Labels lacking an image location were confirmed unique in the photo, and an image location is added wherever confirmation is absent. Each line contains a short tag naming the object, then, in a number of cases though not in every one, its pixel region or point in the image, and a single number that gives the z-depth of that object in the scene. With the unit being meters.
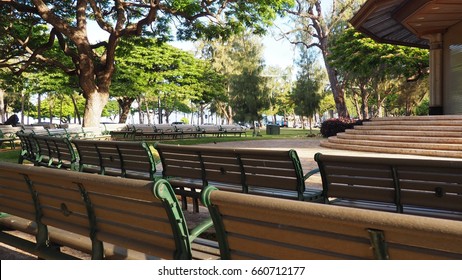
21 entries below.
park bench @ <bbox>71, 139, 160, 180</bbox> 5.78
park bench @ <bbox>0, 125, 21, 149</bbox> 18.29
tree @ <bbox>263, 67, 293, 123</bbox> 39.12
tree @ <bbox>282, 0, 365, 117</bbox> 36.31
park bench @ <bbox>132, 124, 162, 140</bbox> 26.45
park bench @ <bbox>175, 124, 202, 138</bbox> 28.71
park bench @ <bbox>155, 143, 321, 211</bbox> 4.47
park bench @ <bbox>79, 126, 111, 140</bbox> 16.67
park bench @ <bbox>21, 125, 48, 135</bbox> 15.22
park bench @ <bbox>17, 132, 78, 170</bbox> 7.11
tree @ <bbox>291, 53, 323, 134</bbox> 36.78
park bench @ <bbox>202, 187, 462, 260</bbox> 1.49
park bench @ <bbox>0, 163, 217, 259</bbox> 2.38
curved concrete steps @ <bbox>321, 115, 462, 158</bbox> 13.20
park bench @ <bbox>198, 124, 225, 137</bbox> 30.26
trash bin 38.00
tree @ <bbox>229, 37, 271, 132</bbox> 37.62
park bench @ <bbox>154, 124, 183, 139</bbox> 27.58
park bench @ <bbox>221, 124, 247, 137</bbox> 31.67
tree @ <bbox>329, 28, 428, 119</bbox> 27.11
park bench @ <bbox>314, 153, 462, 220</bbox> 3.56
